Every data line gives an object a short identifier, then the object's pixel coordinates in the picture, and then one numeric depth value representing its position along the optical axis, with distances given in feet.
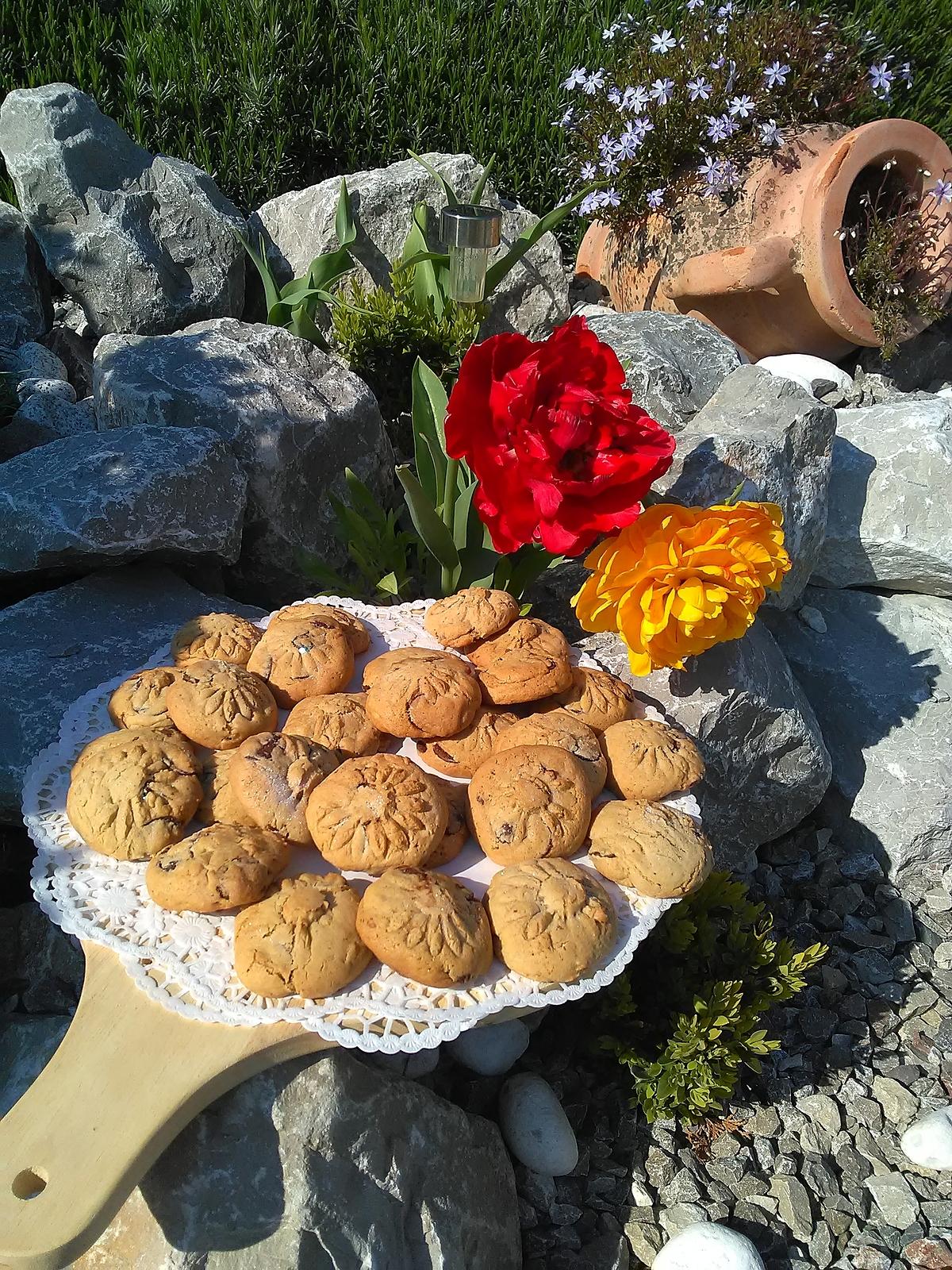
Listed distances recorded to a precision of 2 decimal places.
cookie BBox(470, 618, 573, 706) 1.77
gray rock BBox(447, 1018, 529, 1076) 1.99
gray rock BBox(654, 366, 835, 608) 2.26
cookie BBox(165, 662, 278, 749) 1.67
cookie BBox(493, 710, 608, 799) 1.69
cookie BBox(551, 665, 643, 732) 1.82
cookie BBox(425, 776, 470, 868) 1.58
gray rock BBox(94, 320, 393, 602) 2.47
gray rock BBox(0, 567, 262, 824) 1.91
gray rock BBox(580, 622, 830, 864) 2.11
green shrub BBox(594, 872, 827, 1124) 1.96
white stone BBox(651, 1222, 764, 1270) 1.73
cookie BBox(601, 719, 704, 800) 1.70
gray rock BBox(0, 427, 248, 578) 2.05
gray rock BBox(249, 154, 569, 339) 3.56
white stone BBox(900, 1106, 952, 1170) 2.00
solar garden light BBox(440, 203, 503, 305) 2.20
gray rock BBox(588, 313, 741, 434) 2.71
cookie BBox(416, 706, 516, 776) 1.71
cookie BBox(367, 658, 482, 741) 1.67
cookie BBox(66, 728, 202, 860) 1.54
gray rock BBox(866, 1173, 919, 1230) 1.95
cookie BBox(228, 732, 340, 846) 1.57
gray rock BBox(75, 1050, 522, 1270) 1.44
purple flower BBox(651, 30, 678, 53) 3.68
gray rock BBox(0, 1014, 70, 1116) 1.75
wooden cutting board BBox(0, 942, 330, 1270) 1.23
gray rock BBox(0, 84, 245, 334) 3.36
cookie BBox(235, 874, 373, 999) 1.38
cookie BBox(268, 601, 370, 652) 1.91
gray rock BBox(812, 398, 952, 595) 2.82
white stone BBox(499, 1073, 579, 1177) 1.90
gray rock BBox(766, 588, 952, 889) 2.56
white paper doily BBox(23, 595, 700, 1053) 1.37
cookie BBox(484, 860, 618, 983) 1.43
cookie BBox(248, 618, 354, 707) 1.80
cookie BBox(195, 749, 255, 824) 1.61
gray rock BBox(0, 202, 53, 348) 3.38
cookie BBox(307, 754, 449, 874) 1.51
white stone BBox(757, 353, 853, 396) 3.60
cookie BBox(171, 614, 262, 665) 1.88
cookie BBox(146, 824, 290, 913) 1.45
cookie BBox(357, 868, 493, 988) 1.39
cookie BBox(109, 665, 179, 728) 1.73
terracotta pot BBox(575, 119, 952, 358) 3.38
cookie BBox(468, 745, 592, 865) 1.56
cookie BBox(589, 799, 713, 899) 1.56
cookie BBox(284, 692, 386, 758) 1.70
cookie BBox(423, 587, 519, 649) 1.87
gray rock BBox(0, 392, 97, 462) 2.89
